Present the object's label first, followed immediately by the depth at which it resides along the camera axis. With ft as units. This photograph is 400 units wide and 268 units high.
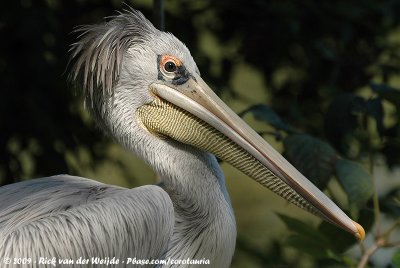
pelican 26.21
